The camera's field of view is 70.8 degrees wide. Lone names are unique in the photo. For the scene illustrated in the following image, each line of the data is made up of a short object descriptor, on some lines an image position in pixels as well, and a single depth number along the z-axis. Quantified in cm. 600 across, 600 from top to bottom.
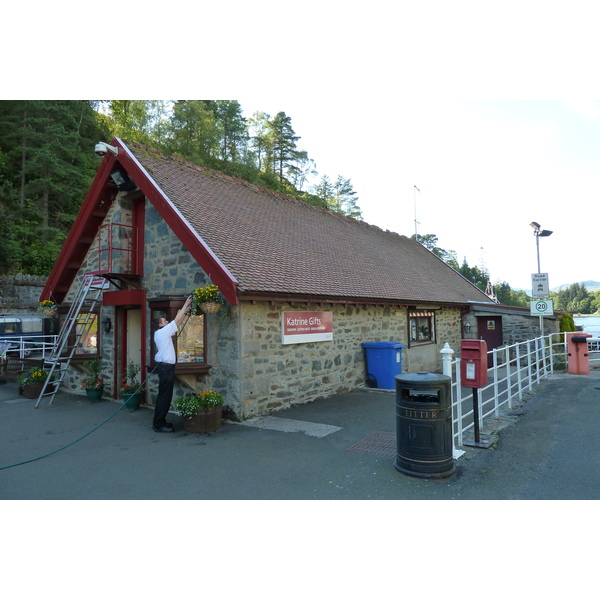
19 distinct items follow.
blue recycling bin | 1095
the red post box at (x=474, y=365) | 594
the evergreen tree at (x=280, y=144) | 4506
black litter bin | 495
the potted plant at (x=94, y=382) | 1030
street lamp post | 1228
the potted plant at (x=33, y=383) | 1094
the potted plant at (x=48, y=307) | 1189
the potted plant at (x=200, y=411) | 714
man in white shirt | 738
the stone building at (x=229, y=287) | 813
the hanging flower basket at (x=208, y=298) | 761
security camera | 948
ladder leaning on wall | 1058
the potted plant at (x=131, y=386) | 928
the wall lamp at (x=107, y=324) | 1065
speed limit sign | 1140
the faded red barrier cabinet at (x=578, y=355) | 1187
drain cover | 596
